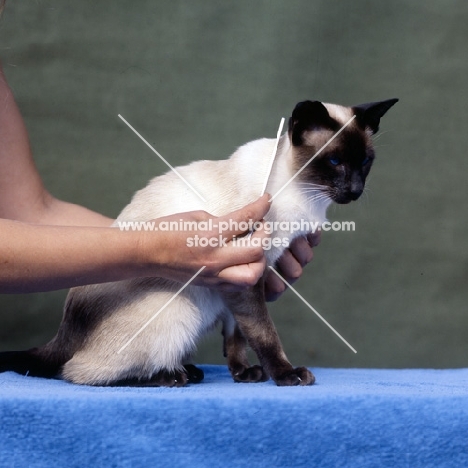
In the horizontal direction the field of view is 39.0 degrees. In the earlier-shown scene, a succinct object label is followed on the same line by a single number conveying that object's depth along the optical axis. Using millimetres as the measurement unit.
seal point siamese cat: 1251
